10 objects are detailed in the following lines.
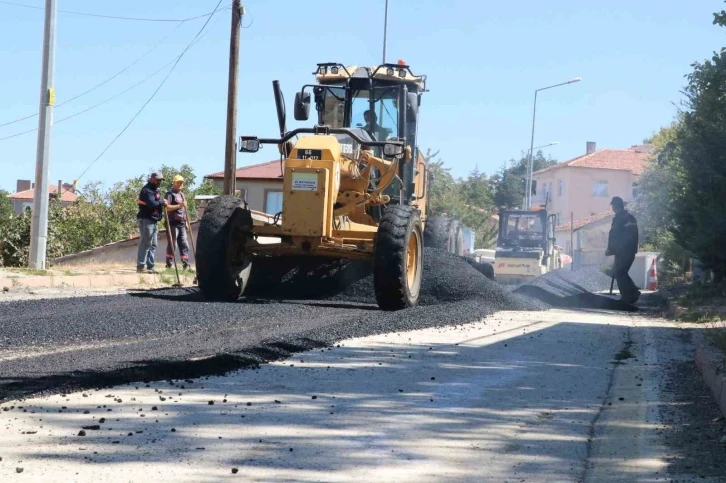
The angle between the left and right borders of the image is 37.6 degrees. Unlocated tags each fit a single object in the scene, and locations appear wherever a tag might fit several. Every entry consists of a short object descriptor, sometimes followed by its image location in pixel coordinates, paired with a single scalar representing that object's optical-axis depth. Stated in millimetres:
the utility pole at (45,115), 18750
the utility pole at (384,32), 32156
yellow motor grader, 13695
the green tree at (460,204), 70625
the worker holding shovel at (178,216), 19312
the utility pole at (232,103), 22672
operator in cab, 16234
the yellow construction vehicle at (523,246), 33969
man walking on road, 19406
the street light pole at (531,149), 49562
